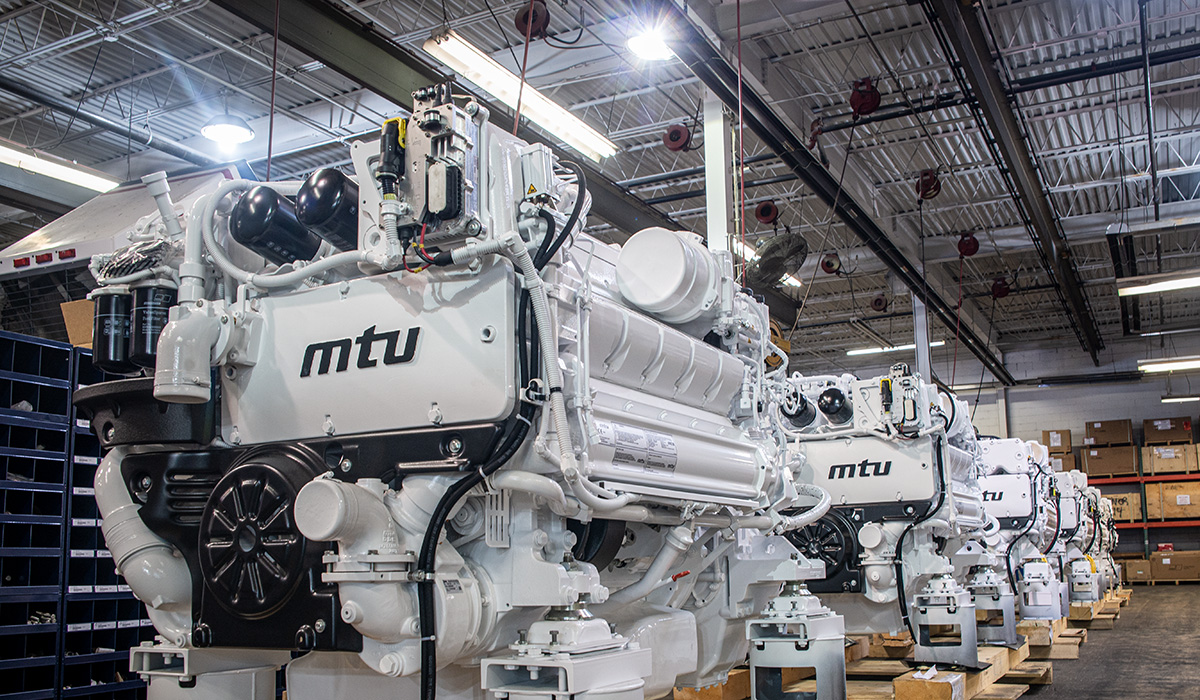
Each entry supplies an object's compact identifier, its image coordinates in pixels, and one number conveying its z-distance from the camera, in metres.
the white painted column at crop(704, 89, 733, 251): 9.08
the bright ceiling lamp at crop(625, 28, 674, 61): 7.80
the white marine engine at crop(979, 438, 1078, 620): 11.88
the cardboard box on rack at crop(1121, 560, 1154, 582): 22.67
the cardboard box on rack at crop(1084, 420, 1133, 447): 23.00
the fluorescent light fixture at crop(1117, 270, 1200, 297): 12.95
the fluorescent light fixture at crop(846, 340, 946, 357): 19.97
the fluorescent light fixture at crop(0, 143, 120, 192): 8.82
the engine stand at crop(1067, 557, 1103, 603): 14.74
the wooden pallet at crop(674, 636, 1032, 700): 6.54
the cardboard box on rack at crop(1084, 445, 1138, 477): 22.86
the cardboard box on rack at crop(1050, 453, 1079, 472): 23.38
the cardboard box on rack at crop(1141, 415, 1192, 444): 22.50
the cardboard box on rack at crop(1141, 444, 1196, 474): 22.27
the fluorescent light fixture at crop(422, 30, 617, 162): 7.04
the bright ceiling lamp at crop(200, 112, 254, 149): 10.52
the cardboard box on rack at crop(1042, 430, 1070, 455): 23.69
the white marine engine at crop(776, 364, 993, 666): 7.79
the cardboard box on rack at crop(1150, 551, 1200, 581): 21.94
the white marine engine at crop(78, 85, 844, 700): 3.17
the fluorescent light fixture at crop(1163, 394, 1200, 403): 22.97
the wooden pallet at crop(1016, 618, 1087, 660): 9.92
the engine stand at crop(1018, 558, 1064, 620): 11.84
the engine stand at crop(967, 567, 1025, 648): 9.41
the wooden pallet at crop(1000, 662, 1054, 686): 8.31
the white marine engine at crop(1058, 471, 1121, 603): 14.88
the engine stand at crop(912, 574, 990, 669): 7.82
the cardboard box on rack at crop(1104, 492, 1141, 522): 23.06
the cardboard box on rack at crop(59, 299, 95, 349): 5.43
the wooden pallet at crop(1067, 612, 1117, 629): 13.49
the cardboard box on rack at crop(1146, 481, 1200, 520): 22.20
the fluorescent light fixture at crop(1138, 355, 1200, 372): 17.92
